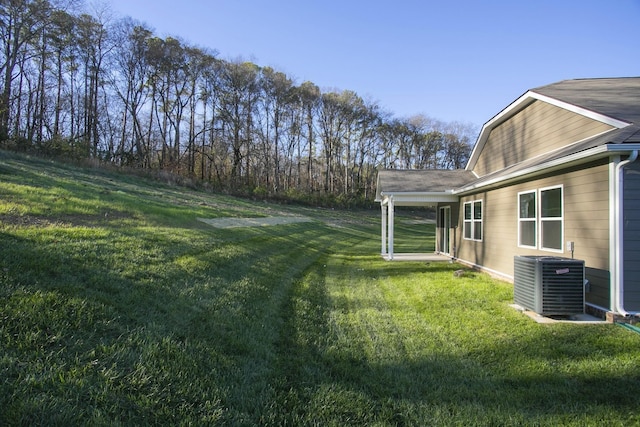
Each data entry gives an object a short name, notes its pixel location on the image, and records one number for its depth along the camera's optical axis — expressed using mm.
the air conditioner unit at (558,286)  4965
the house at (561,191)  4801
